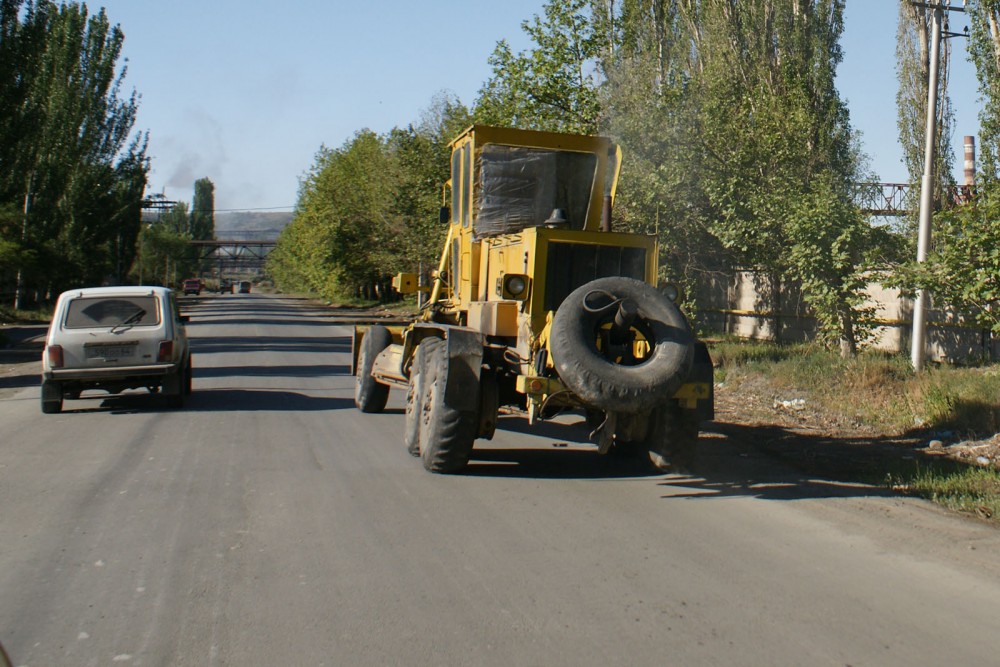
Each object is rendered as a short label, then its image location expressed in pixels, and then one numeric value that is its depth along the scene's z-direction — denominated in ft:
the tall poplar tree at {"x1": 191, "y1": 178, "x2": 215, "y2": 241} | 516.73
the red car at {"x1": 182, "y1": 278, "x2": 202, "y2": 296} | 305.94
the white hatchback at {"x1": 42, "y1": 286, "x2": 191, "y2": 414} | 41.98
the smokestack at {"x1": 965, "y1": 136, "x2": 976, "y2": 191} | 87.35
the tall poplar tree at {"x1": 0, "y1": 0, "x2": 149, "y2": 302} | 81.25
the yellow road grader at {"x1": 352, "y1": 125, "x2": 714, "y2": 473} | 25.72
